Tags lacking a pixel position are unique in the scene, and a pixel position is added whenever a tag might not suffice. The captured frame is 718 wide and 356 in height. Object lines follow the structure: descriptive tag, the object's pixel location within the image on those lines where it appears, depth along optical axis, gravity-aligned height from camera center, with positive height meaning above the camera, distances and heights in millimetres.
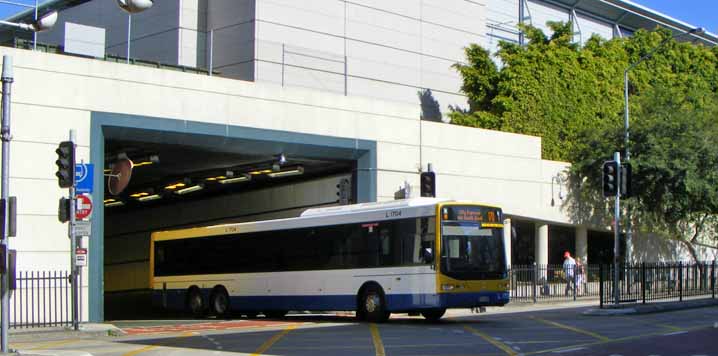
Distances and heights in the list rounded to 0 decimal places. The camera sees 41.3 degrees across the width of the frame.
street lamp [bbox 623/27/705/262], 37950 +754
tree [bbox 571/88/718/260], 40750 +2868
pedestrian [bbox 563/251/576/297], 36969 -1521
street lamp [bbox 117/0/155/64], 15773 +3764
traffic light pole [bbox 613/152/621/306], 28453 -403
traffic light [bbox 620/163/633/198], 28875 +1582
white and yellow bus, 24312 -844
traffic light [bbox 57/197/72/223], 23578 +522
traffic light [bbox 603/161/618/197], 28562 +1610
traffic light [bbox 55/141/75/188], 21719 +1519
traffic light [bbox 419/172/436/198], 31938 +1595
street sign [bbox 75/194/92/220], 24062 +610
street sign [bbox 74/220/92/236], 23531 +78
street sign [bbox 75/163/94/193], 24250 +1352
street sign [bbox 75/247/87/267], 23641 -666
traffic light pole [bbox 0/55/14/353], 17461 +1162
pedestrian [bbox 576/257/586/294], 37619 -1767
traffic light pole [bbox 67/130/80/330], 23578 -862
